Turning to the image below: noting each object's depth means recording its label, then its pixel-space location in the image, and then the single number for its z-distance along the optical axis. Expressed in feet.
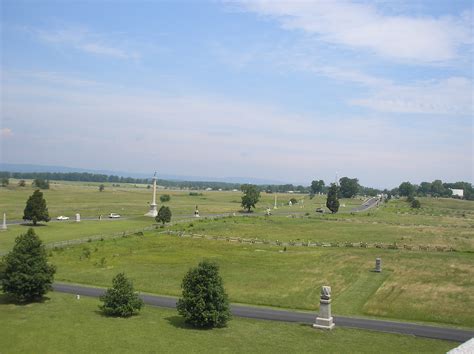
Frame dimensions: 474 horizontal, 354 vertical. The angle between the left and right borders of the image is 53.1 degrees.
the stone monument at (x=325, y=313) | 94.78
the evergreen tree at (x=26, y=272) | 103.24
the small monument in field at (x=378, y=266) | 146.92
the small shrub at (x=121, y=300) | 97.14
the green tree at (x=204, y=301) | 92.43
